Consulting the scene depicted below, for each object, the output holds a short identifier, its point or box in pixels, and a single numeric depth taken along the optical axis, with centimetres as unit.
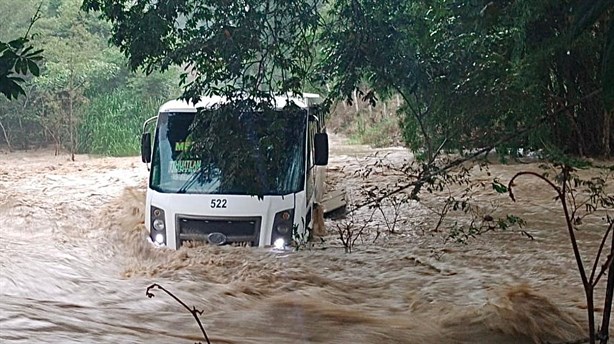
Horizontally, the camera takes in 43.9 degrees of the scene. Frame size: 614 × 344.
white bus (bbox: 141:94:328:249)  700
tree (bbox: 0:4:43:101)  201
